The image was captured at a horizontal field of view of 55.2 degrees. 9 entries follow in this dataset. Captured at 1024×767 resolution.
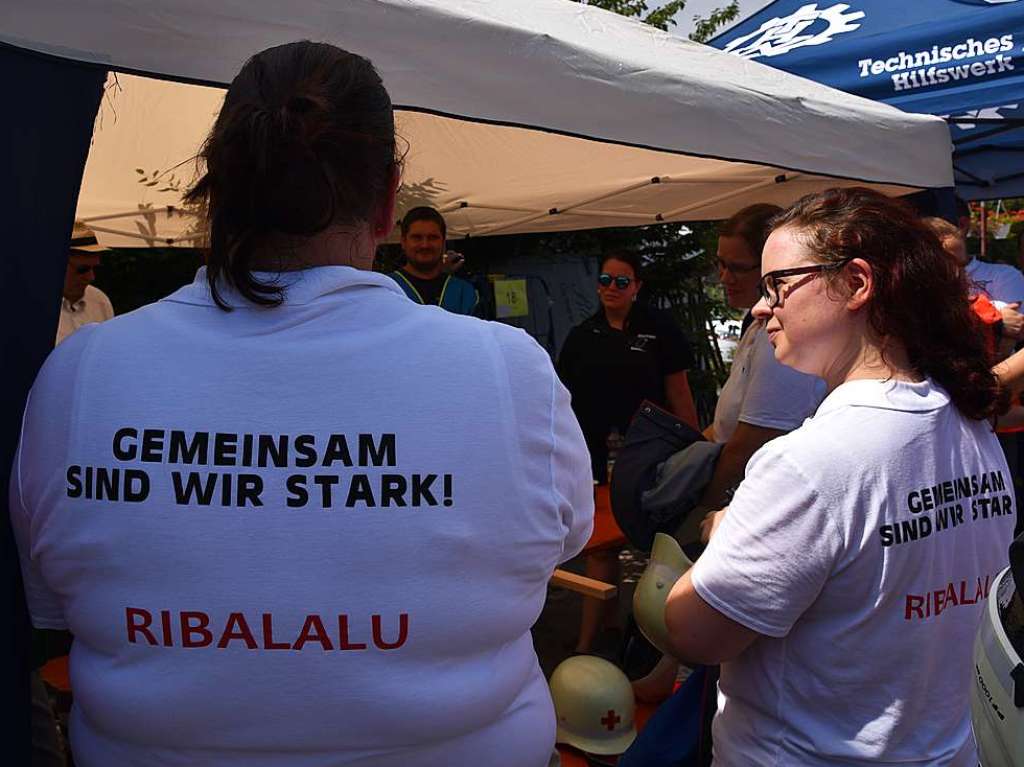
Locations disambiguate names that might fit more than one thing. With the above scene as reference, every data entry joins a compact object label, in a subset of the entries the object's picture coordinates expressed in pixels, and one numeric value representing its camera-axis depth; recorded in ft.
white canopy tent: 6.01
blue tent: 14.02
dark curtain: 4.85
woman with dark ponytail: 3.31
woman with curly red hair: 4.53
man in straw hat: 16.38
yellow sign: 25.12
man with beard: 15.31
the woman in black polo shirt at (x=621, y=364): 14.97
